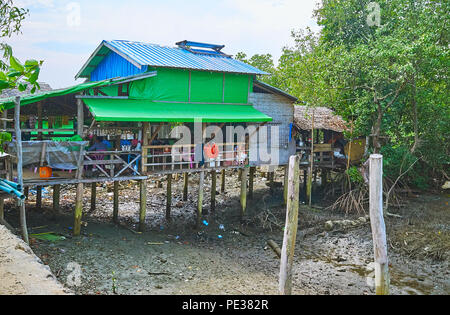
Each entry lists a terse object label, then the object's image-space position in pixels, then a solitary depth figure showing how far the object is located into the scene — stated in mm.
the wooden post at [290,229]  8283
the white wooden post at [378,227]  7371
